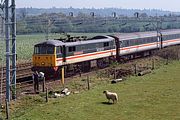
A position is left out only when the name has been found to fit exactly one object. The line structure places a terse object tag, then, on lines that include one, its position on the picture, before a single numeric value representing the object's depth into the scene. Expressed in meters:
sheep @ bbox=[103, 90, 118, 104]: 22.11
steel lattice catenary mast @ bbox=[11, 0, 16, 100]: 21.70
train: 32.06
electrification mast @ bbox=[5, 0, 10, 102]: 20.98
